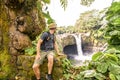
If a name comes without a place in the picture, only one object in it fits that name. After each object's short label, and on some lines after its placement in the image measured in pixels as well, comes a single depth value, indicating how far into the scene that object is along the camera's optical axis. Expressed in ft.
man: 6.12
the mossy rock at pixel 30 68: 6.58
